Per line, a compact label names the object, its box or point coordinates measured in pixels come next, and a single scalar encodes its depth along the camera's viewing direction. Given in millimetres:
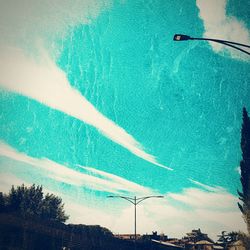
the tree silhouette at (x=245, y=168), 38969
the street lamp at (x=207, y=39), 9219
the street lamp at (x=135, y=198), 35188
